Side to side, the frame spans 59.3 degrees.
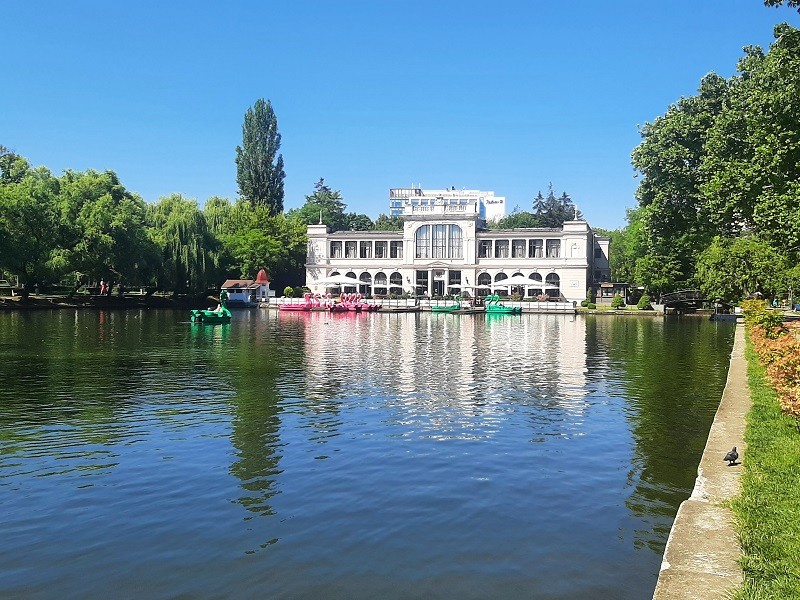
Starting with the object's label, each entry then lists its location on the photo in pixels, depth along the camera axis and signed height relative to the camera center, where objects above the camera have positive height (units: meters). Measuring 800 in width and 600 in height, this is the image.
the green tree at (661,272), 53.30 +1.97
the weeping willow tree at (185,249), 63.84 +4.33
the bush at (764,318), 22.30 -0.68
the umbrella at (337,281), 71.25 +1.56
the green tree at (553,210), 119.31 +15.55
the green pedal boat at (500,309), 59.69 -1.05
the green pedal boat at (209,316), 41.28 -1.18
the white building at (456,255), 82.38 +5.11
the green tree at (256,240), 77.44 +6.43
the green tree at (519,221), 126.11 +14.24
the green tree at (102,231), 55.78 +5.26
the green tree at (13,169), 60.62 +11.04
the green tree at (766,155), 22.22 +5.32
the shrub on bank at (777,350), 10.15 -1.11
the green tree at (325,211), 118.12 +14.98
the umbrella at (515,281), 69.56 +1.56
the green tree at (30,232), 51.28 +4.76
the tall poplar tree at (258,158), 86.75 +17.19
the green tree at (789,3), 18.92 +7.97
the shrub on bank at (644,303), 60.78 -0.53
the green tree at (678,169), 42.88 +8.14
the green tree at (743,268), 39.72 +1.69
